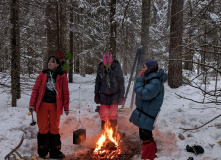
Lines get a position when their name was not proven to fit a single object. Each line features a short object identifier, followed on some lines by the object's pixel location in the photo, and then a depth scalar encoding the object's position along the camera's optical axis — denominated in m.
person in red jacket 3.71
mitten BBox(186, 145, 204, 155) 3.74
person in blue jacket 3.19
